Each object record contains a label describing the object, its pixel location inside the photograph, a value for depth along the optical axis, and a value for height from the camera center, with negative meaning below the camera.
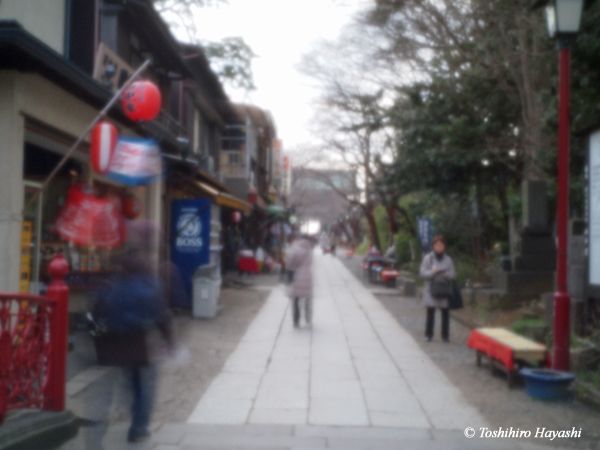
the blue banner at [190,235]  14.87 +0.23
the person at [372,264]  24.84 -0.57
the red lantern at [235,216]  26.26 +1.17
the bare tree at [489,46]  12.86 +4.47
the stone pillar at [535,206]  13.18 +0.91
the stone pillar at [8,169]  7.23 +0.79
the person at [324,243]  51.10 +0.36
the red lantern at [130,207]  12.91 +0.71
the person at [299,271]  12.59 -0.44
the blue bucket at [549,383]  7.27 -1.42
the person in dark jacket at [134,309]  5.14 -0.49
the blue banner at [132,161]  8.93 +1.11
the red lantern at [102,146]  8.52 +1.23
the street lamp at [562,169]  7.67 +0.95
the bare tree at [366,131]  25.84 +5.07
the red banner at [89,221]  8.92 +0.31
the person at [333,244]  52.22 +0.31
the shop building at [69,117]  7.26 +1.73
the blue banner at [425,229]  20.89 +0.63
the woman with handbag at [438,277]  11.05 -0.45
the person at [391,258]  25.09 -0.34
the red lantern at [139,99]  9.67 +2.07
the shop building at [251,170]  29.48 +3.72
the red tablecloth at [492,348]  7.96 -1.23
